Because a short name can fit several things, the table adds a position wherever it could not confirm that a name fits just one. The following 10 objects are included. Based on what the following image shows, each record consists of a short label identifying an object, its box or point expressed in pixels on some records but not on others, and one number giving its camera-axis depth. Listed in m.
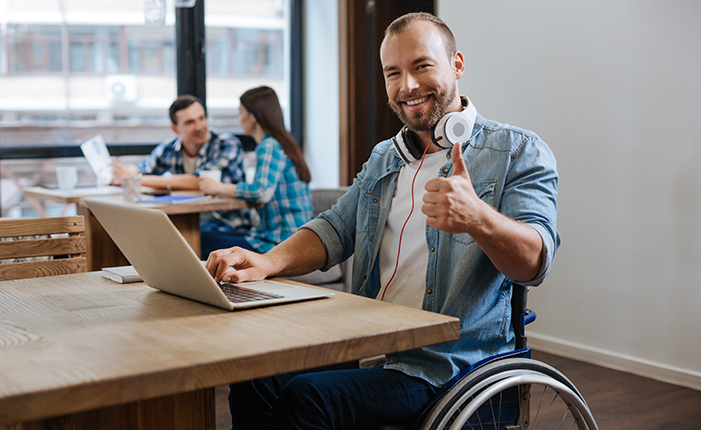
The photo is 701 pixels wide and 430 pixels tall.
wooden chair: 1.64
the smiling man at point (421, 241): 1.17
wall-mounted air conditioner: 4.35
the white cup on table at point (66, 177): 3.46
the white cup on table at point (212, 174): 3.24
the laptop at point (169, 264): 1.03
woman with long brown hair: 3.16
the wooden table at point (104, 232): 3.03
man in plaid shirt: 3.60
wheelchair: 1.11
